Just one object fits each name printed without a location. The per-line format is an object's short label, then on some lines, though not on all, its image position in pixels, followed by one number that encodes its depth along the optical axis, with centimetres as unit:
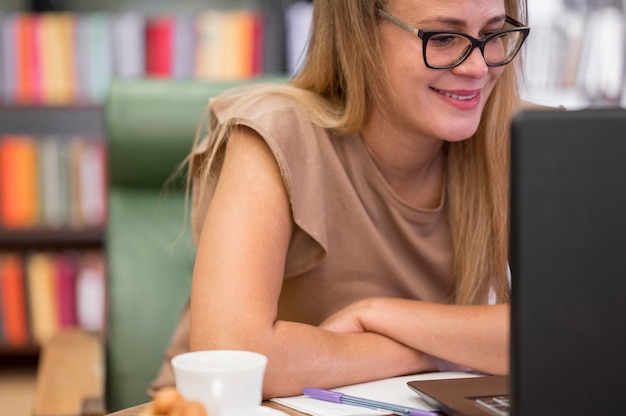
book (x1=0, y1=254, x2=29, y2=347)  297
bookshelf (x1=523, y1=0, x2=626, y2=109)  284
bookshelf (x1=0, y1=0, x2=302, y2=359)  291
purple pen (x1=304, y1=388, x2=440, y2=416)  89
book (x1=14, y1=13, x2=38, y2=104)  290
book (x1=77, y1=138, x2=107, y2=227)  298
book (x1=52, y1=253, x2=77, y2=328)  299
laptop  64
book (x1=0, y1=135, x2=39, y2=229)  295
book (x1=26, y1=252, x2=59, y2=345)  298
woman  107
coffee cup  71
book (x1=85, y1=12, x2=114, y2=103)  292
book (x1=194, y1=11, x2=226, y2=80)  288
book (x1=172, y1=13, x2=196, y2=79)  289
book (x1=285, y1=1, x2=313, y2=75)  283
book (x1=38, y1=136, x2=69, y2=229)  296
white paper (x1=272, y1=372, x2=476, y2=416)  92
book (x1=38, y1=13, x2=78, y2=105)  291
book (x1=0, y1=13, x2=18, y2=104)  289
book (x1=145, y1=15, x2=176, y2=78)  291
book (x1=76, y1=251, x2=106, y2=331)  299
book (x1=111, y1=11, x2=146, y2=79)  292
